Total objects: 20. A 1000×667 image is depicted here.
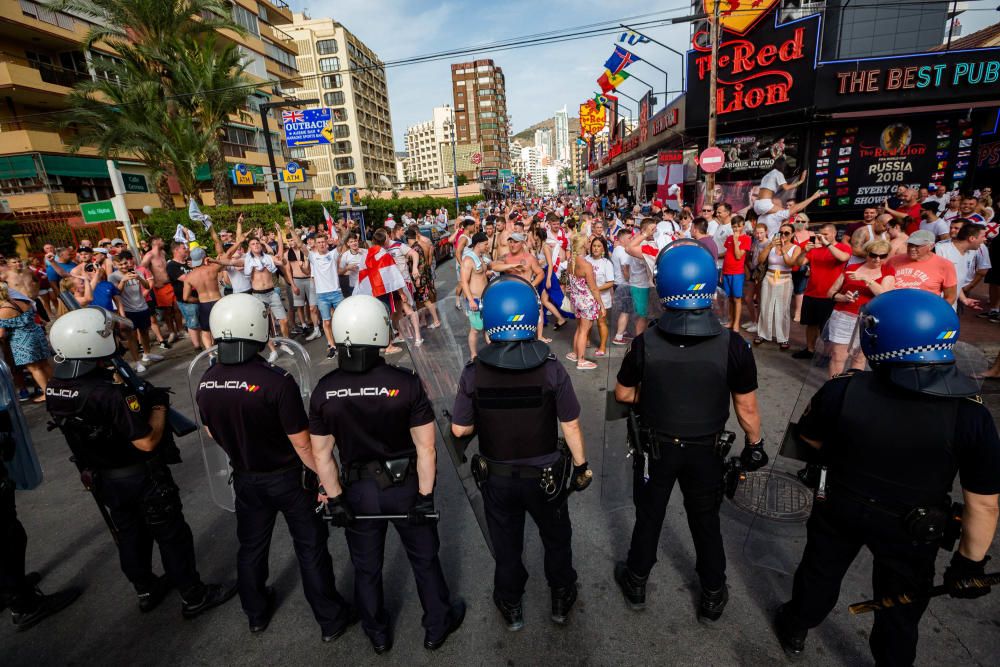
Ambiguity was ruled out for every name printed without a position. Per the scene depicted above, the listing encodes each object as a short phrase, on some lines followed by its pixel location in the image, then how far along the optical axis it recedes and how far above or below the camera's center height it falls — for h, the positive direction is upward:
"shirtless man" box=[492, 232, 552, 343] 6.42 -0.62
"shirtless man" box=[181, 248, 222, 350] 7.42 -0.70
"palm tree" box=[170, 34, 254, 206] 18.17 +5.65
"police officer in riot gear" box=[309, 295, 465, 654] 2.30 -1.17
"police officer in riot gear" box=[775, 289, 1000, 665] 1.81 -1.06
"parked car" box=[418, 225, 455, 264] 17.95 -0.83
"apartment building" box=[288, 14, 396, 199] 68.81 +19.07
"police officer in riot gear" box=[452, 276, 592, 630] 2.32 -1.07
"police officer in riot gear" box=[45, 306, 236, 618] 2.56 -1.19
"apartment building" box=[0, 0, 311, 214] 21.55 +6.14
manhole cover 3.48 -2.25
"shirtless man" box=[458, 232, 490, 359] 6.50 -0.80
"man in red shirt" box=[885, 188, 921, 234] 9.41 -0.38
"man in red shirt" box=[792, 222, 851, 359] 5.57 -0.91
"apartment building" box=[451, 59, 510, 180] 118.81 +28.27
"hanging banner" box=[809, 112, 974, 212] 13.21 +0.98
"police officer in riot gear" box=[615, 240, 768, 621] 2.40 -1.01
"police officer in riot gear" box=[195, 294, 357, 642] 2.44 -1.14
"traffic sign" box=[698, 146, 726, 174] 12.01 +1.09
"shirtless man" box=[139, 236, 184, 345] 8.62 -0.64
